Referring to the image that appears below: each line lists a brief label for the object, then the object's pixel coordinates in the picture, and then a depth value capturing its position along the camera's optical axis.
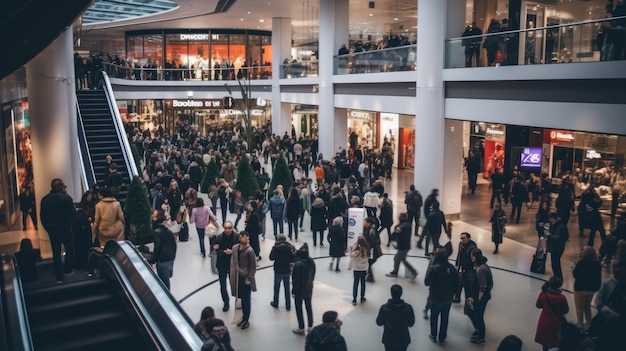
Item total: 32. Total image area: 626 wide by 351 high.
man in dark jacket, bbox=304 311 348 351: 6.04
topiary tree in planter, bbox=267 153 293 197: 17.94
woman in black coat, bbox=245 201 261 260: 11.53
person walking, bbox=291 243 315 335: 8.57
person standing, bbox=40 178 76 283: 8.80
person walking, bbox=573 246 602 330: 8.54
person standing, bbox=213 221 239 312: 9.33
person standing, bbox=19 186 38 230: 14.28
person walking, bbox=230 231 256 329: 8.88
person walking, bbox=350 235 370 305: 9.77
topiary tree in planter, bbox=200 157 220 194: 19.27
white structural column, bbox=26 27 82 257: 11.98
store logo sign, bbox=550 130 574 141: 20.14
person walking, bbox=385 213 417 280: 10.90
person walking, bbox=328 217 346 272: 11.30
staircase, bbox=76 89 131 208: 16.98
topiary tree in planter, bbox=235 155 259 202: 17.34
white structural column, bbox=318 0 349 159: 24.84
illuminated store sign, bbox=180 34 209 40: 44.44
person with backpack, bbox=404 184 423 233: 14.68
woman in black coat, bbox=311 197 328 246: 13.59
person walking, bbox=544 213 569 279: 10.97
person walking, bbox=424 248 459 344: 8.38
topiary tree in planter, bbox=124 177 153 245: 12.97
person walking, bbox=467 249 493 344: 8.28
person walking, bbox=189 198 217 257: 12.48
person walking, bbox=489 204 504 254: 12.94
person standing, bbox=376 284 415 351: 7.19
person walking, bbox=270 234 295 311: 9.34
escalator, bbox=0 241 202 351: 5.82
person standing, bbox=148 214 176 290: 9.38
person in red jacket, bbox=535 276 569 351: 7.52
